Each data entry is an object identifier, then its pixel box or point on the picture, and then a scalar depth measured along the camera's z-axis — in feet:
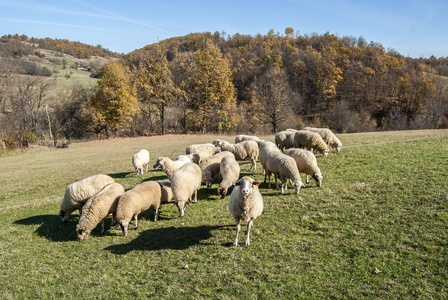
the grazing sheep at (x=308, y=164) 34.94
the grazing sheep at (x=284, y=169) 32.86
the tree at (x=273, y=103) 148.56
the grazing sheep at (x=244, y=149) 49.51
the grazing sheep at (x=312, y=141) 49.57
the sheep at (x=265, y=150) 38.33
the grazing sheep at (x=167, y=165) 40.86
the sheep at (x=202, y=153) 49.67
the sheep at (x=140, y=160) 51.98
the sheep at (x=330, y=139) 54.03
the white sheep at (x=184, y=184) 30.78
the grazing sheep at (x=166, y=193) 33.66
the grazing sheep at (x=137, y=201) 26.89
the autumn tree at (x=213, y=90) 150.20
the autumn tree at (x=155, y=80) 149.28
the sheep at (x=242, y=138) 64.75
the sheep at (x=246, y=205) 22.70
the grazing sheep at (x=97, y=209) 26.55
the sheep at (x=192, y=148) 57.82
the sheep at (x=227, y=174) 32.33
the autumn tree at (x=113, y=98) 139.54
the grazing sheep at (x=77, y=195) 31.19
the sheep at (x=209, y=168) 39.17
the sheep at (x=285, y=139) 56.86
